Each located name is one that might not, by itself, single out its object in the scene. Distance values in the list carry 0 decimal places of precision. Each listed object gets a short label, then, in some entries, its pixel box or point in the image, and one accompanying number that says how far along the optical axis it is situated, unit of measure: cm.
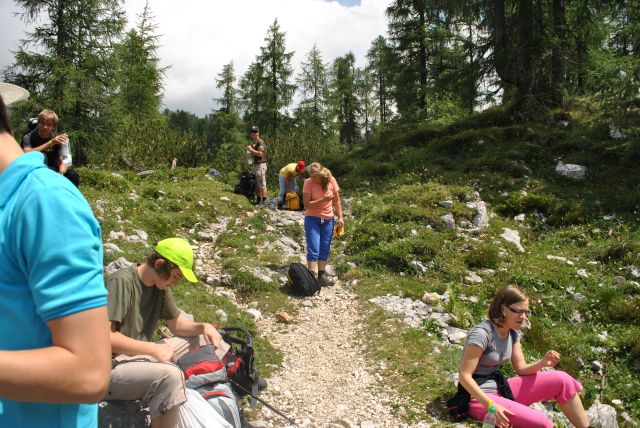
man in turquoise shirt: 110
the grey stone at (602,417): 567
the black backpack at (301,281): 866
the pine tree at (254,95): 3806
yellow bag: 1402
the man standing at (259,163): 1473
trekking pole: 471
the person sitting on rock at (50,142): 763
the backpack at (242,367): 488
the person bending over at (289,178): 1322
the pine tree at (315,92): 4241
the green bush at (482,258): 989
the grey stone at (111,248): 816
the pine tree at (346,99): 4906
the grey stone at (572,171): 1402
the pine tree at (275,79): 3756
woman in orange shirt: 905
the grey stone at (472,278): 926
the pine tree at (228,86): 4153
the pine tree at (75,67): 1811
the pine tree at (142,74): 3831
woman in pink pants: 475
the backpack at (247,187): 1526
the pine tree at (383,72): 3016
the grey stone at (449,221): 1148
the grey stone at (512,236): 1095
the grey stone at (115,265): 727
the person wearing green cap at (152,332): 366
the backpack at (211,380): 412
